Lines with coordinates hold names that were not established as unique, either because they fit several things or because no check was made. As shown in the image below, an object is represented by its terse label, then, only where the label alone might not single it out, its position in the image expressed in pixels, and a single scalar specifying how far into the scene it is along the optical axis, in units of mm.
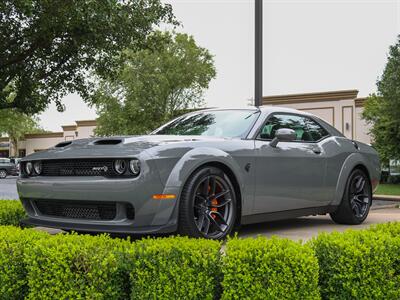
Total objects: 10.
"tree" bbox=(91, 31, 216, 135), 34969
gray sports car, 4852
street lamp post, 9508
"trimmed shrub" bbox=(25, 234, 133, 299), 3742
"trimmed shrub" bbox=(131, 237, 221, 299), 3645
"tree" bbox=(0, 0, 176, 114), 8539
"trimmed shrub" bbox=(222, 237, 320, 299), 3572
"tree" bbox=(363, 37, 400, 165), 22984
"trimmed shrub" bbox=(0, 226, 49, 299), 4090
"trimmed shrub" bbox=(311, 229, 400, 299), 3746
